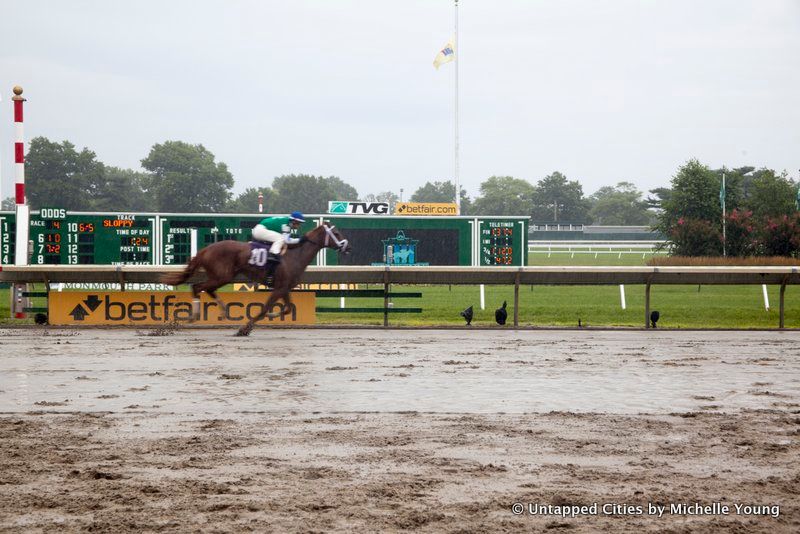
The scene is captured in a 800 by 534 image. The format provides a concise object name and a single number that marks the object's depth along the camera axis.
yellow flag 44.34
